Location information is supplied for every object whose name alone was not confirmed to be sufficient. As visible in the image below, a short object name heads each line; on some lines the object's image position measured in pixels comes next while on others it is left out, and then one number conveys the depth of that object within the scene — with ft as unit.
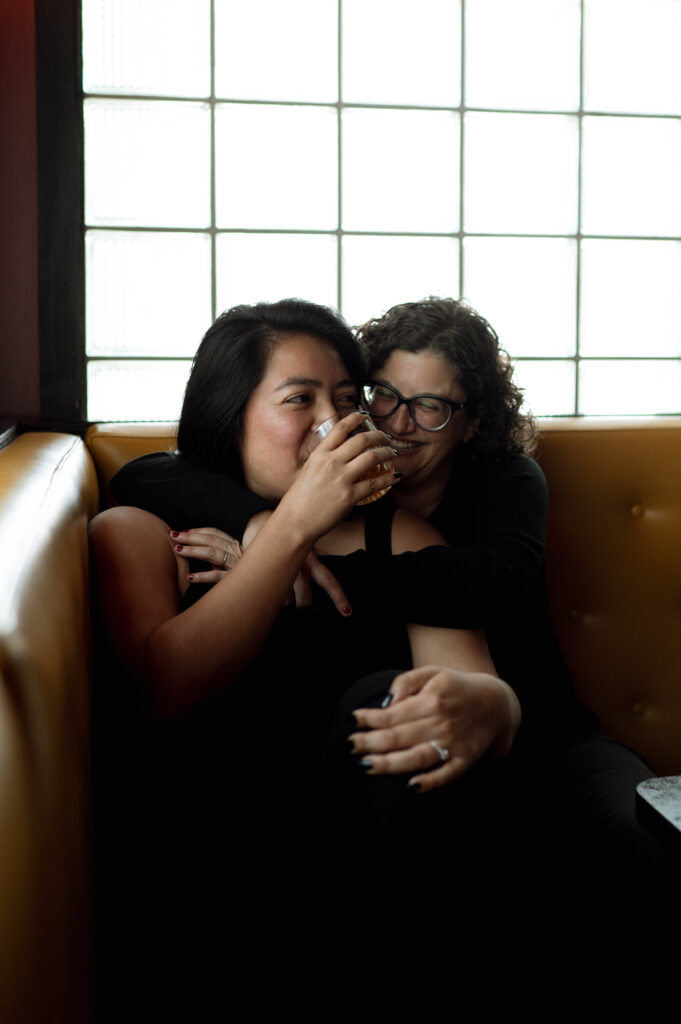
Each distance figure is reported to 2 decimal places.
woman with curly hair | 3.17
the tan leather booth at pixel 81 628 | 1.76
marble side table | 2.21
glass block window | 7.20
